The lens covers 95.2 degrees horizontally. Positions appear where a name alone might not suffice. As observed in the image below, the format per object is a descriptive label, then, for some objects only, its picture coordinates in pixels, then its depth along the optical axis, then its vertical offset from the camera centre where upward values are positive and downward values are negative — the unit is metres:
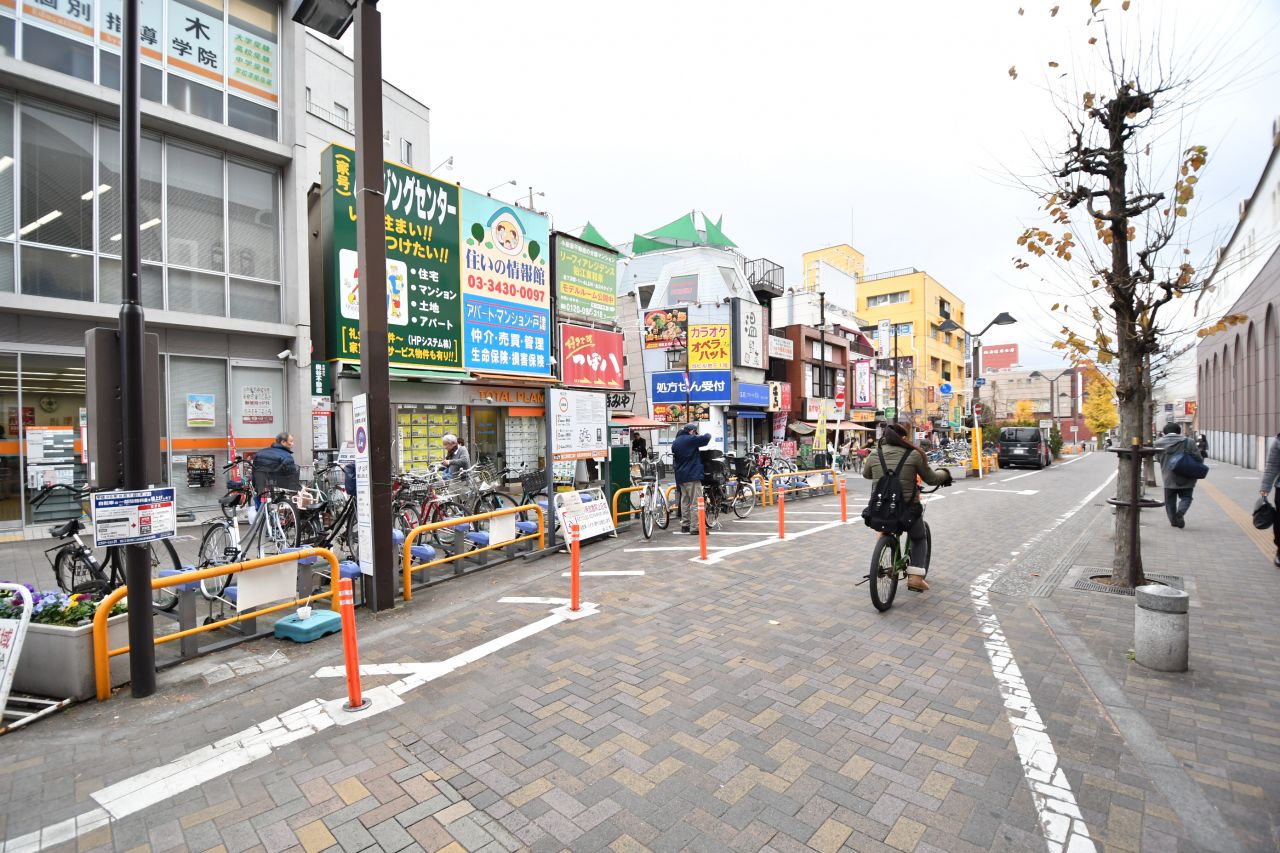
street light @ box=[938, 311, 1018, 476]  21.88 +1.65
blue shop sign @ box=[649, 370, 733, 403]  24.62 +1.52
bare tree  6.33 +1.82
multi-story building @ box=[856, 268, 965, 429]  51.03 +8.64
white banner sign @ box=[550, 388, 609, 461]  8.75 -0.03
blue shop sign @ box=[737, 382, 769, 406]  25.20 +1.20
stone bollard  4.31 -1.59
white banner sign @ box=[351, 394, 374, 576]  5.91 -0.67
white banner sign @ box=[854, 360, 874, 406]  37.03 +2.36
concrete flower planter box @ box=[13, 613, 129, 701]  4.06 -1.64
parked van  29.52 -1.46
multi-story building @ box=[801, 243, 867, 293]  39.16 +13.31
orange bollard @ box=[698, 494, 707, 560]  7.88 -1.45
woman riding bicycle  6.13 -0.55
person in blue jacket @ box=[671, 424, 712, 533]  10.06 -0.66
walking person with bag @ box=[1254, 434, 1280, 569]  7.19 -0.72
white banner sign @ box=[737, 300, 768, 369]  25.14 +3.85
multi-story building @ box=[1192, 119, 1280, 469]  24.47 +3.10
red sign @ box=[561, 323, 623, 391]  10.80 +1.28
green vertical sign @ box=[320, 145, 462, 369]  11.35 +3.31
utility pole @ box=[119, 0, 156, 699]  4.02 +0.43
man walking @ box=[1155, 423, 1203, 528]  10.38 -1.20
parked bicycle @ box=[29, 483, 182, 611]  5.50 -1.41
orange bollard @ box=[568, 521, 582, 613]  5.86 -1.57
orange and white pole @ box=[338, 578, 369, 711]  3.88 -1.46
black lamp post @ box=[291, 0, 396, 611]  5.91 +1.64
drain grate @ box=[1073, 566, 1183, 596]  6.52 -1.96
